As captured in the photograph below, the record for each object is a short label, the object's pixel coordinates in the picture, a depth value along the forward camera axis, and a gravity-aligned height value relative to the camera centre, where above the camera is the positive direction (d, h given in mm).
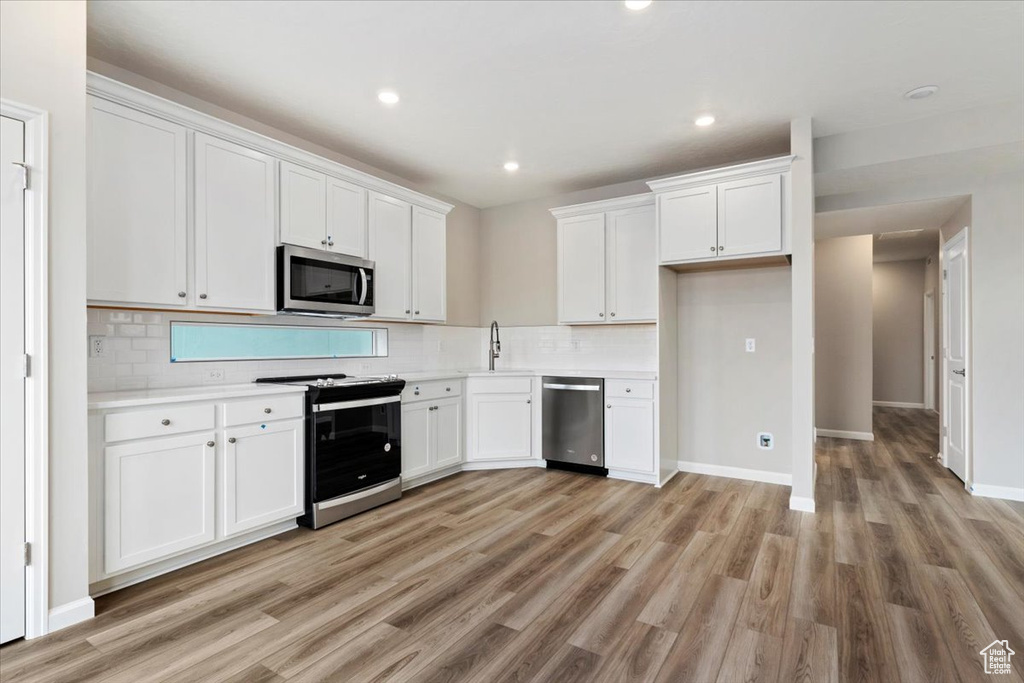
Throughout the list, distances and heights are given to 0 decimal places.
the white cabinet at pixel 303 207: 3367 +934
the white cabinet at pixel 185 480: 2359 -713
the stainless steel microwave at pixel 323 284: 3297 +419
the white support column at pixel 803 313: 3541 +214
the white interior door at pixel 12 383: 1991 -149
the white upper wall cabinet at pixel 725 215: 3691 +982
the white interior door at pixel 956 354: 4137 -95
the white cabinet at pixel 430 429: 4078 -714
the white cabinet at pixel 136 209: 2500 +703
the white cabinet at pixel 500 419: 4730 -701
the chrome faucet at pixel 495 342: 5519 +22
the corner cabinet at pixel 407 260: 4090 +721
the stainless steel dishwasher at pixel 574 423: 4504 -715
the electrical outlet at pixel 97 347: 2697 -12
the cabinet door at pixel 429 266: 4453 +705
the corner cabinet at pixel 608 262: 4473 +744
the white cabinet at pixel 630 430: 4254 -735
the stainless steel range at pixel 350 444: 3246 -683
